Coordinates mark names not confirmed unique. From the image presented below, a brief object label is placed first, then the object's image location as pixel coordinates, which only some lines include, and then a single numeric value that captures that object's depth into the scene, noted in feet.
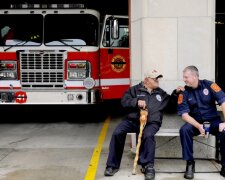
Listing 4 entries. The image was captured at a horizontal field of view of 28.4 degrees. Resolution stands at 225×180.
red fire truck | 32.88
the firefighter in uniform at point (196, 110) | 19.38
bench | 21.13
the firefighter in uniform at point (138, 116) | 19.74
